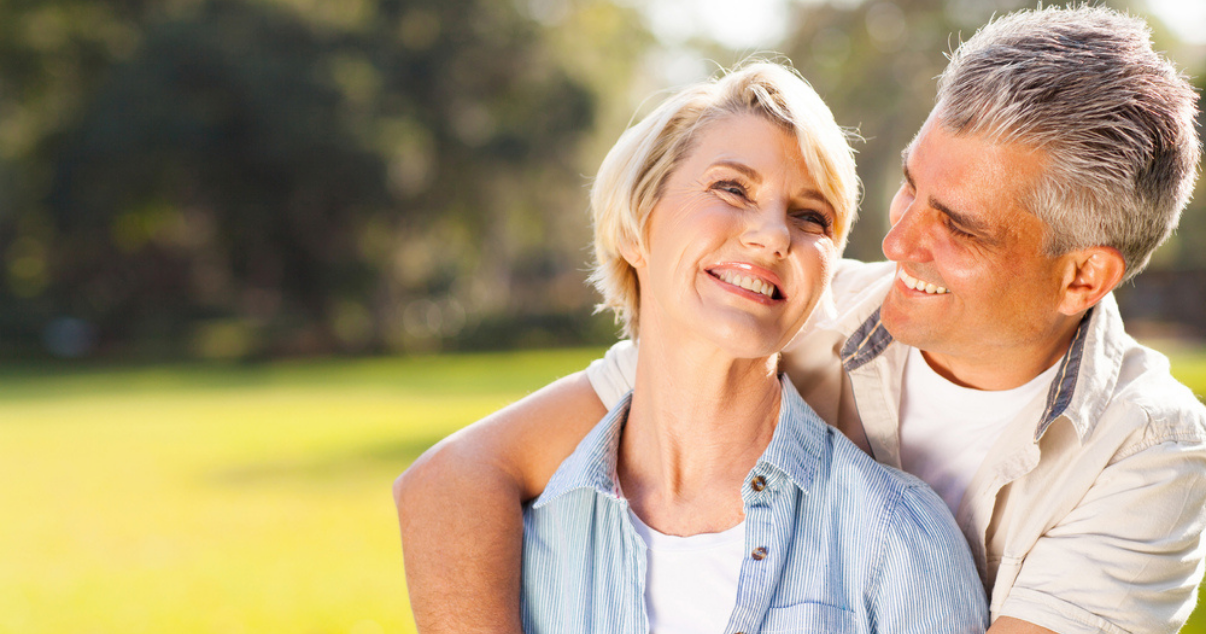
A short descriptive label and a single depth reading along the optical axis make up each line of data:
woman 2.40
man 2.41
